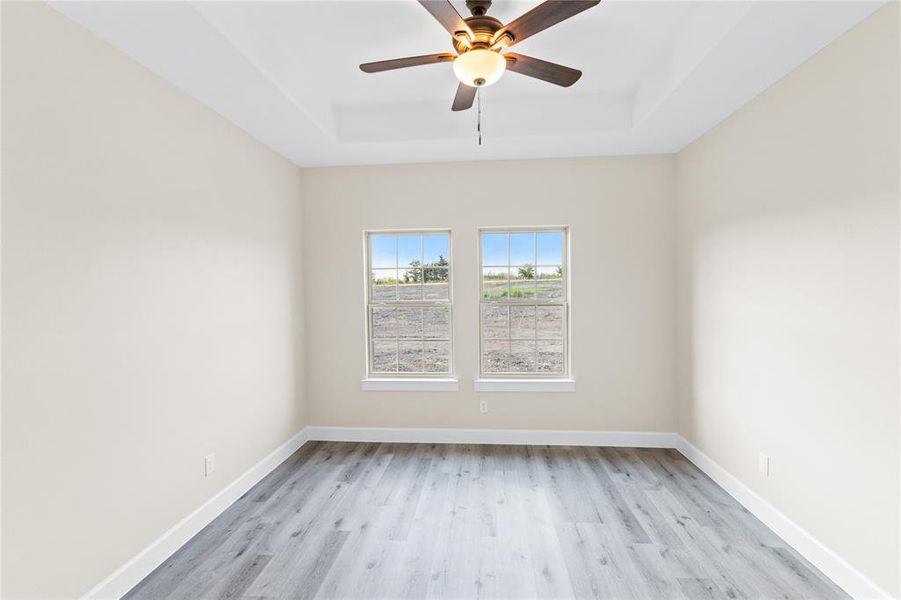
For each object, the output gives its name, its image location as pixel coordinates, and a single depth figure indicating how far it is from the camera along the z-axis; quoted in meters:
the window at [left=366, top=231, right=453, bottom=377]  4.07
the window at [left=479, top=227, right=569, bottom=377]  3.96
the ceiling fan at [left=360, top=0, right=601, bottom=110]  1.68
